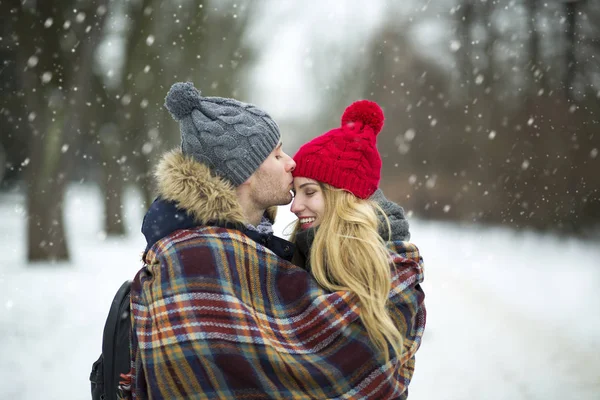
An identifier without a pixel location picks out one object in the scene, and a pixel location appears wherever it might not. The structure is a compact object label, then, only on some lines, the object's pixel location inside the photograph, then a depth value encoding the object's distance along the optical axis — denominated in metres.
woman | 2.75
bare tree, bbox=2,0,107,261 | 10.65
